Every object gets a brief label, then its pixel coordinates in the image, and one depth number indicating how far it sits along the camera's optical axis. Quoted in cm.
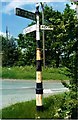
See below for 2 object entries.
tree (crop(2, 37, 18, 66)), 1572
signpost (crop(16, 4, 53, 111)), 265
